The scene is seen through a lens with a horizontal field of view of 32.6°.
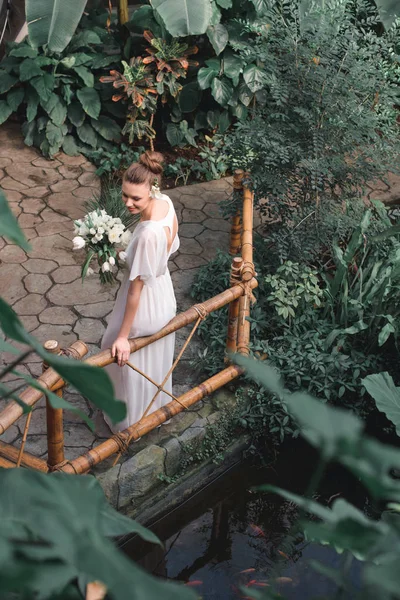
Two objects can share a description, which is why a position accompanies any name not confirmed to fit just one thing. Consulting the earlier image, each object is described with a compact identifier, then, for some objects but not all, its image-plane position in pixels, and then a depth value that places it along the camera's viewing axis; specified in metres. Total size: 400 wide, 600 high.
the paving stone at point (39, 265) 4.79
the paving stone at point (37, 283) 4.60
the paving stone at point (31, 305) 4.41
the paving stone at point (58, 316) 4.34
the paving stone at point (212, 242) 5.11
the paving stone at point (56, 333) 4.17
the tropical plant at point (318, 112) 3.99
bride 3.05
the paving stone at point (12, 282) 4.53
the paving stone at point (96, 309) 4.42
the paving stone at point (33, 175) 5.73
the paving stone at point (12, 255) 4.88
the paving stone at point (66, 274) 4.72
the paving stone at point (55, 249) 4.91
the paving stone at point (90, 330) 4.23
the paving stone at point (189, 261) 4.95
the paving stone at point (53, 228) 5.16
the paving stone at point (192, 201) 5.64
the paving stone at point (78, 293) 4.53
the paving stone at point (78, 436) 3.50
